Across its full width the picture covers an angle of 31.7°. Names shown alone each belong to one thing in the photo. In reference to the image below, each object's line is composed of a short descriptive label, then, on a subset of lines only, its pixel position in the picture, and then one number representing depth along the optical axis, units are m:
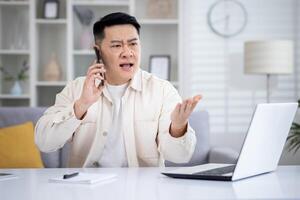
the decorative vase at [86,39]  4.47
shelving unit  4.38
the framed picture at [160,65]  4.49
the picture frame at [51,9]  4.44
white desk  1.36
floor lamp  3.97
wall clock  4.55
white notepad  1.55
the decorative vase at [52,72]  4.43
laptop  1.55
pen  1.62
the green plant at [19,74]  4.43
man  2.24
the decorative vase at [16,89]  4.40
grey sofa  3.19
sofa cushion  2.98
